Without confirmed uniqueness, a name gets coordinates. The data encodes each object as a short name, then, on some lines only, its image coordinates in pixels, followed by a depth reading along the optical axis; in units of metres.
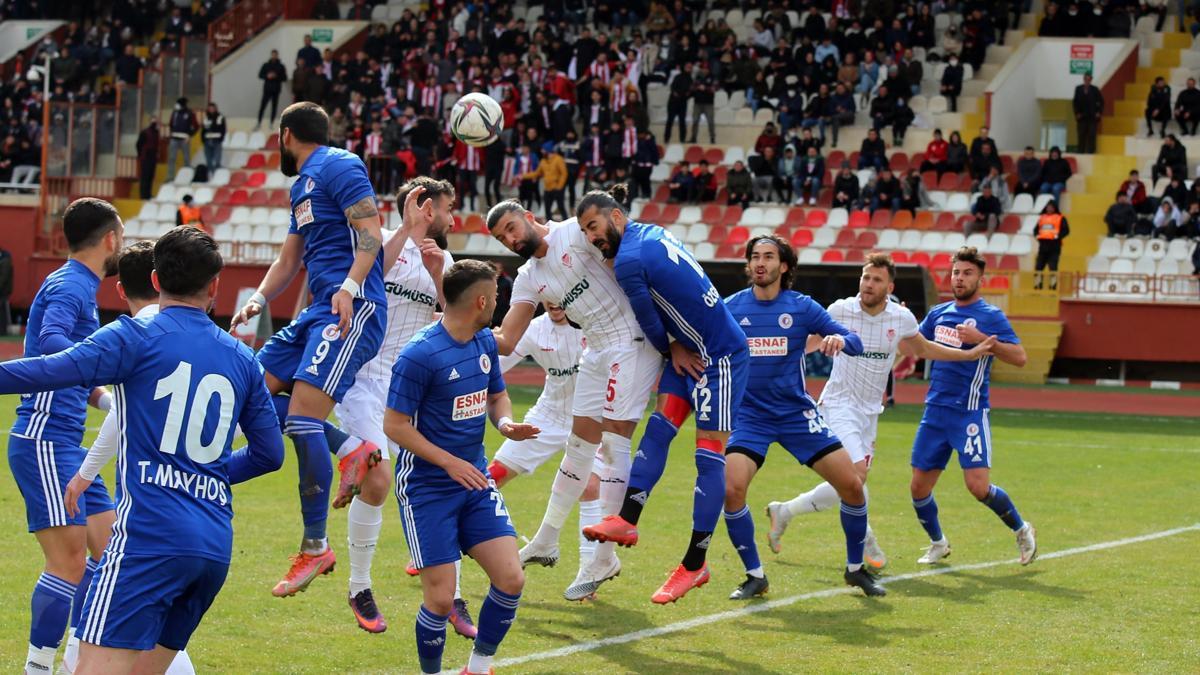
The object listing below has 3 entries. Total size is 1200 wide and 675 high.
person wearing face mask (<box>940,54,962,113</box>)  31.64
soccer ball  10.20
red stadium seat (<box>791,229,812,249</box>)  29.42
